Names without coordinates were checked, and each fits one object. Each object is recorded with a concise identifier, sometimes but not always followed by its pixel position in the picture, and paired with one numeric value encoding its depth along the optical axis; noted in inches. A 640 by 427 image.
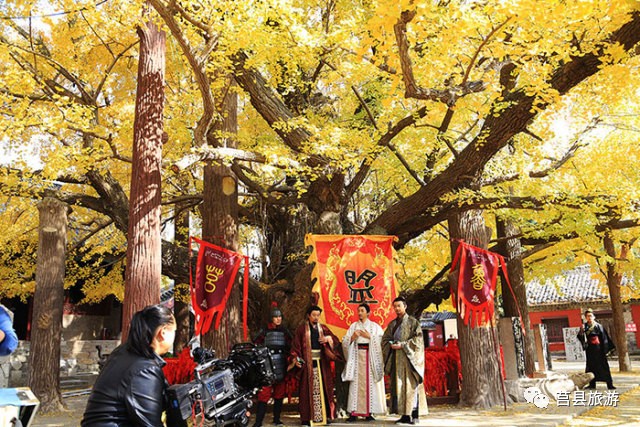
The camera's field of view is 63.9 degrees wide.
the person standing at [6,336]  132.6
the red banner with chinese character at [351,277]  345.4
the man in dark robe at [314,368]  289.0
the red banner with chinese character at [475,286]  344.5
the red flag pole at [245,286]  350.2
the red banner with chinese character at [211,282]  328.5
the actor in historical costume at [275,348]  277.7
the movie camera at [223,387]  104.9
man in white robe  299.9
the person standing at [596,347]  419.5
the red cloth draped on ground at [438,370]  367.9
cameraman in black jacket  96.0
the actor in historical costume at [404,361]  288.2
